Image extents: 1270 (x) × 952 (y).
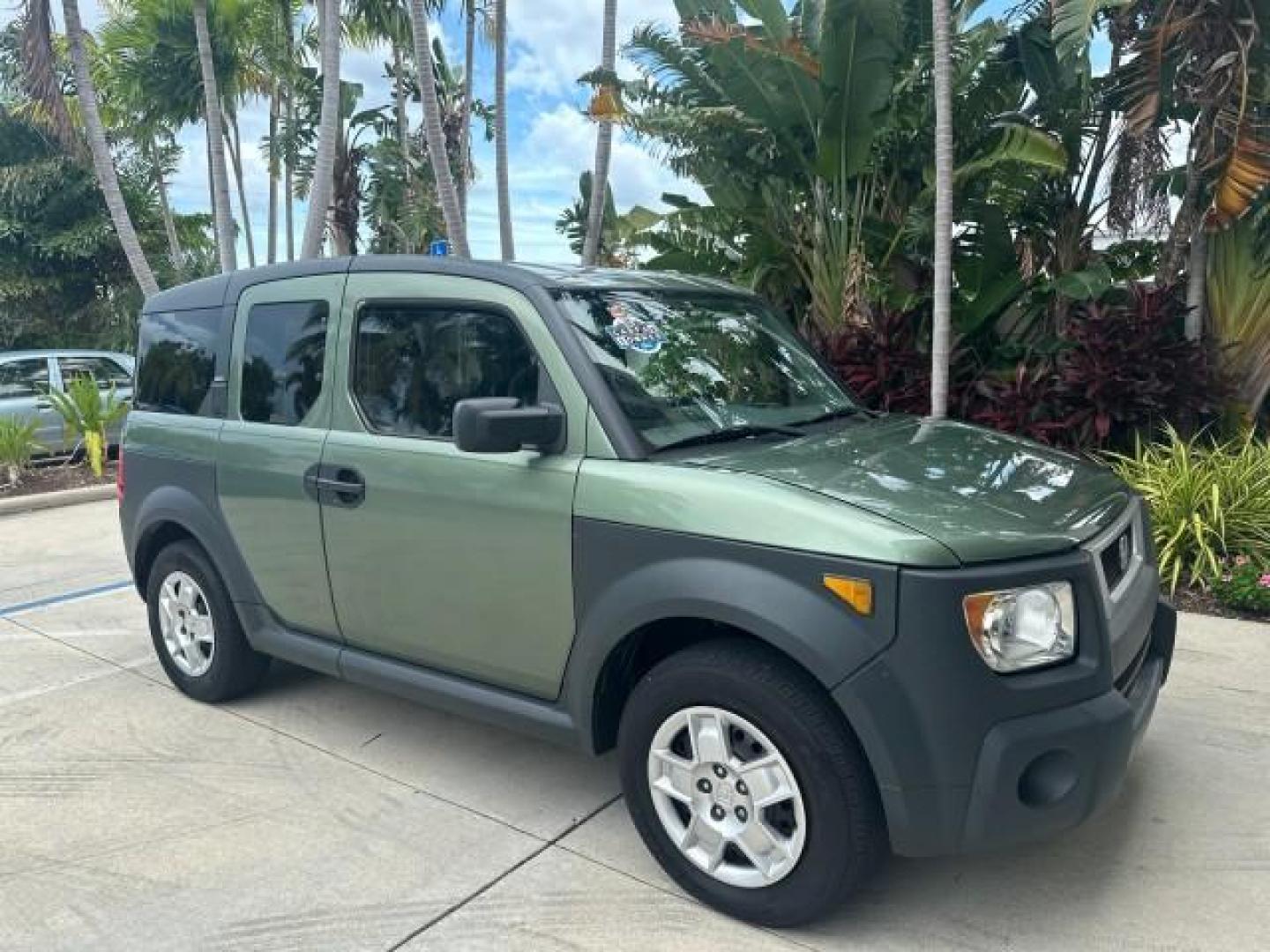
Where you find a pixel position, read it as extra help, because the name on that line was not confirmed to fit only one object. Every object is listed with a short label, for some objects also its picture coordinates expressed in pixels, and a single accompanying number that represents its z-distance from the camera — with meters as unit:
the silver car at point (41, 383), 11.36
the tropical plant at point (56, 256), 18.92
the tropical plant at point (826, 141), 7.66
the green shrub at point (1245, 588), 5.38
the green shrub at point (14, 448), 10.17
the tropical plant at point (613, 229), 10.14
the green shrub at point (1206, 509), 5.82
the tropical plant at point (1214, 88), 6.46
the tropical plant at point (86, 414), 10.64
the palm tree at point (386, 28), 14.62
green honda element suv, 2.44
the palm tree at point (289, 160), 15.35
